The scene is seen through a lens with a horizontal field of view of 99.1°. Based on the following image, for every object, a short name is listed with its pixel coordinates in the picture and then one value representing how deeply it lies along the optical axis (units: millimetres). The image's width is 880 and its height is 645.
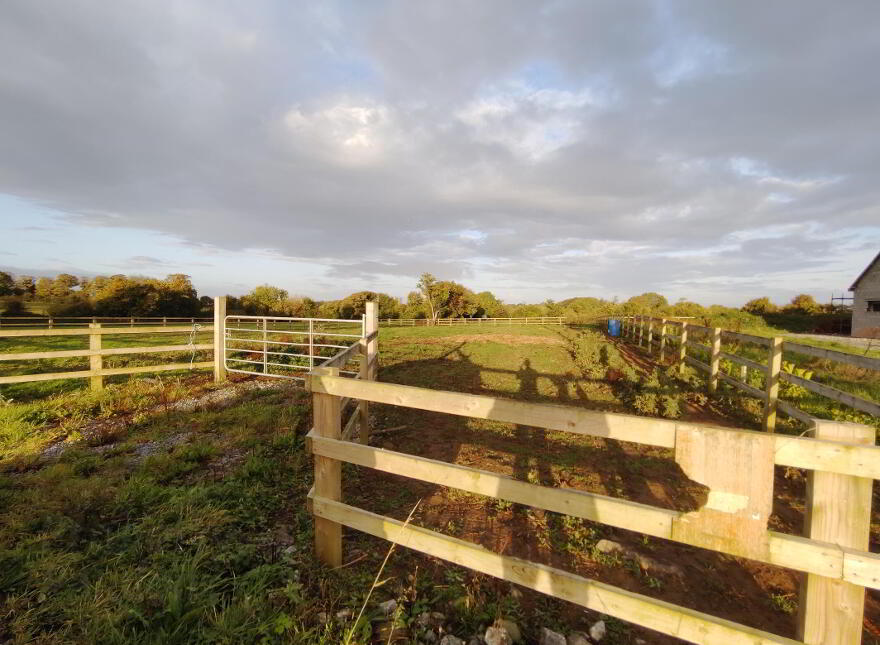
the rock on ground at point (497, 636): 2062
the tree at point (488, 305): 63059
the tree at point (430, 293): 57128
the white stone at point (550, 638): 2074
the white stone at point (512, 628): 2121
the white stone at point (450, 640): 2066
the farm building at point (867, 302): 23219
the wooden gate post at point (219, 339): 9156
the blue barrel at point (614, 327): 21812
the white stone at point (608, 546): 2957
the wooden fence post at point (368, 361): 4754
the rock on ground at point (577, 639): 2125
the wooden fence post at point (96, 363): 7488
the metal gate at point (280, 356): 9047
